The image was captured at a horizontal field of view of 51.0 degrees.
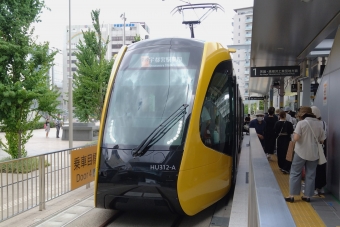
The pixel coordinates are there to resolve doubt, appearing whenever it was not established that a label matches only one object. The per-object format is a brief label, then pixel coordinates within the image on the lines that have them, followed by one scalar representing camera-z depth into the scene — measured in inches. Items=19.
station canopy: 304.5
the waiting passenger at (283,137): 359.6
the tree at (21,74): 448.1
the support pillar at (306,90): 573.4
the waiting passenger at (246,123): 944.9
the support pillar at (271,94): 1240.7
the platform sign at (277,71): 572.1
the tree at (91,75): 864.9
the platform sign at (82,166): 298.8
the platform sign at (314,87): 661.5
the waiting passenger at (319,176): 266.1
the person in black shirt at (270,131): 435.8
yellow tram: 213.2
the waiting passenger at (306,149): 242.7
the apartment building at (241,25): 4281.0
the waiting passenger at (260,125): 456.1
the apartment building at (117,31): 3786.4
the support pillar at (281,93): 876.6
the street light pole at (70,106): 650.8
